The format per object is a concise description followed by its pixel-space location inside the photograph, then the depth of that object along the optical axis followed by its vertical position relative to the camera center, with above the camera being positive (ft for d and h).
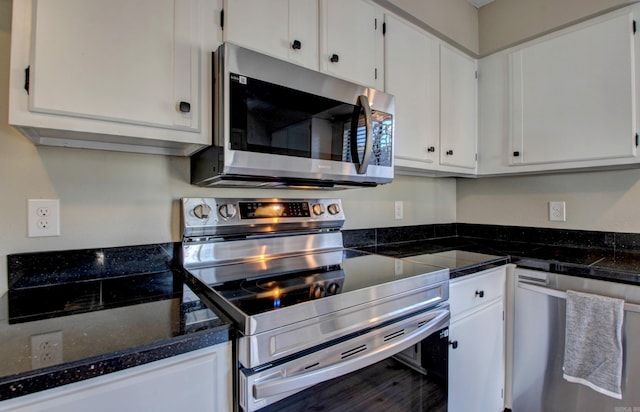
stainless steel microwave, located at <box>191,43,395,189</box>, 3.14 +0.96
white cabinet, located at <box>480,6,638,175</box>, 4.82 +1.93
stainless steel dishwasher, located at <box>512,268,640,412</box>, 3.87 -1.99
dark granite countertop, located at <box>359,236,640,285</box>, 4.13 -0.76
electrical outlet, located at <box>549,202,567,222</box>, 6.02 -0.05
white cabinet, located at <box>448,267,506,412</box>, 4.24 -1.97
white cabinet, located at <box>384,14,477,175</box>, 5.03 +1.99
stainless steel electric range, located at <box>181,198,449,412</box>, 2.37 -0.78
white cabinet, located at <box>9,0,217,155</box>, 2.50 +1.26
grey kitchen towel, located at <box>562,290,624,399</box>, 3.91 -1.76
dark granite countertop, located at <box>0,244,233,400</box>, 1.81 -0.84
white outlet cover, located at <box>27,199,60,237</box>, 3.18 -0.06
